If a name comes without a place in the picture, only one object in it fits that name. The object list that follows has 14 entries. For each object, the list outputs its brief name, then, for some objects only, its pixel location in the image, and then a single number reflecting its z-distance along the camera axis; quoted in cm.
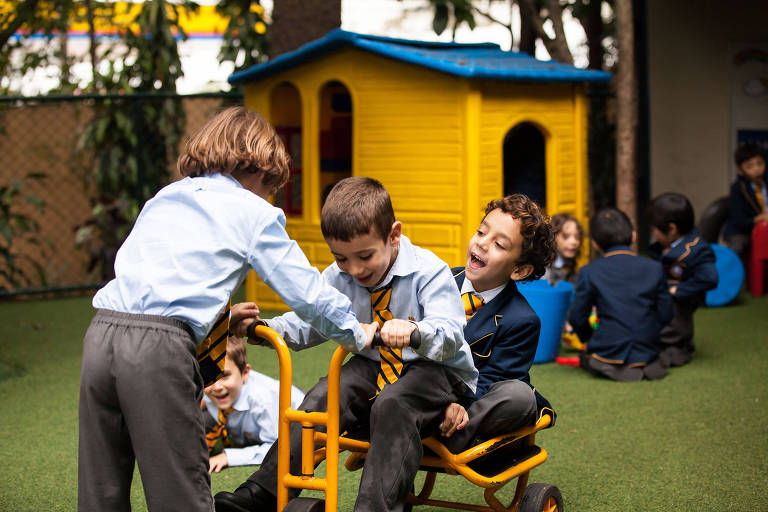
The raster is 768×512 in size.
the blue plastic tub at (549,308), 544
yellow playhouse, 659
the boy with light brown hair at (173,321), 234
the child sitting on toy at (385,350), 252
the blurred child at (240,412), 392
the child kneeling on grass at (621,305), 528
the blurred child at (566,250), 620
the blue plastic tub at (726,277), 739
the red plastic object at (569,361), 563
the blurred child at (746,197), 799
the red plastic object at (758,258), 770
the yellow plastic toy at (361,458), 252
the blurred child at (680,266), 561
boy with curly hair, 273
